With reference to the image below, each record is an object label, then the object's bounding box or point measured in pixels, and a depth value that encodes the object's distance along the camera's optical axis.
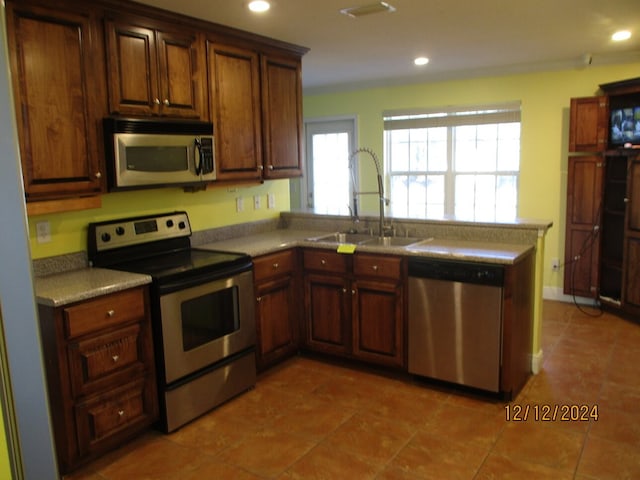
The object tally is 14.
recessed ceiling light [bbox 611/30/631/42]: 3.84
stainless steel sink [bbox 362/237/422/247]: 3.86
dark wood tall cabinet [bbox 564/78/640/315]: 4.47
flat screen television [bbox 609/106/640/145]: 4.53
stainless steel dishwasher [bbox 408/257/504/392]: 3.07
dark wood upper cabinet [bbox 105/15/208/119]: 2.87
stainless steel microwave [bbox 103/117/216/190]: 2.82
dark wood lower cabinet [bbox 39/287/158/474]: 2.43
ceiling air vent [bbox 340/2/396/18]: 3.03
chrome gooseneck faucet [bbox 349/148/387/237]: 3.81
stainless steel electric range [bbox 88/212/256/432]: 2.83
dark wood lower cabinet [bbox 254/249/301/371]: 3.53
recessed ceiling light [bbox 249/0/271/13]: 2.93
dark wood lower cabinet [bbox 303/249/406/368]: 3.46
